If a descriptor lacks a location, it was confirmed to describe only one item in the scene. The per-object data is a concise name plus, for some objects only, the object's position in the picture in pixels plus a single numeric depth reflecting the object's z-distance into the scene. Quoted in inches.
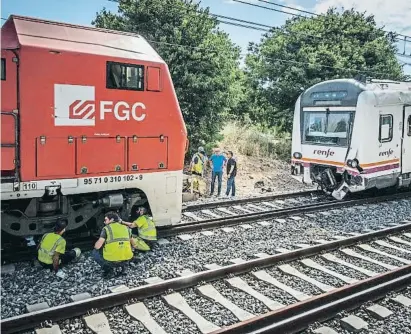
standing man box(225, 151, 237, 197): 514.3
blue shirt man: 519.5
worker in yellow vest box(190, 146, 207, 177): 515.2
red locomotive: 248.5
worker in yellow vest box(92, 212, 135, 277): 254.8
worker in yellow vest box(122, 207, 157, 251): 293.9
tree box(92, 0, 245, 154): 585.3
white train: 445.1
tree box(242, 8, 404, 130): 772.6
